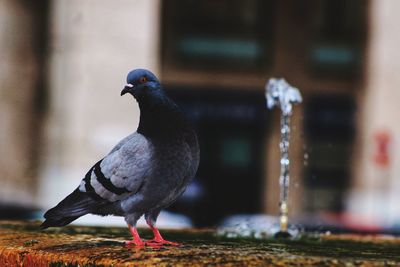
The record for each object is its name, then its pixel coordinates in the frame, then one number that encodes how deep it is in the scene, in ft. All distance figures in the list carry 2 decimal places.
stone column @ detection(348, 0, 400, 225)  157.82
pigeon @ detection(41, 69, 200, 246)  24.85
